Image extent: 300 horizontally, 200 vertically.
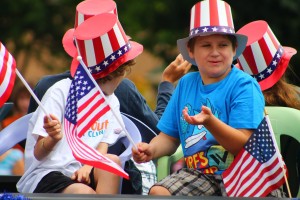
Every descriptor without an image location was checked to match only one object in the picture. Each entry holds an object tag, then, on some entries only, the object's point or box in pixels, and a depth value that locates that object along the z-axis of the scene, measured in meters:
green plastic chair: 13.44
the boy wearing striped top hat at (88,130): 12.18
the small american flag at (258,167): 10.97
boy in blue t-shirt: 11.45
